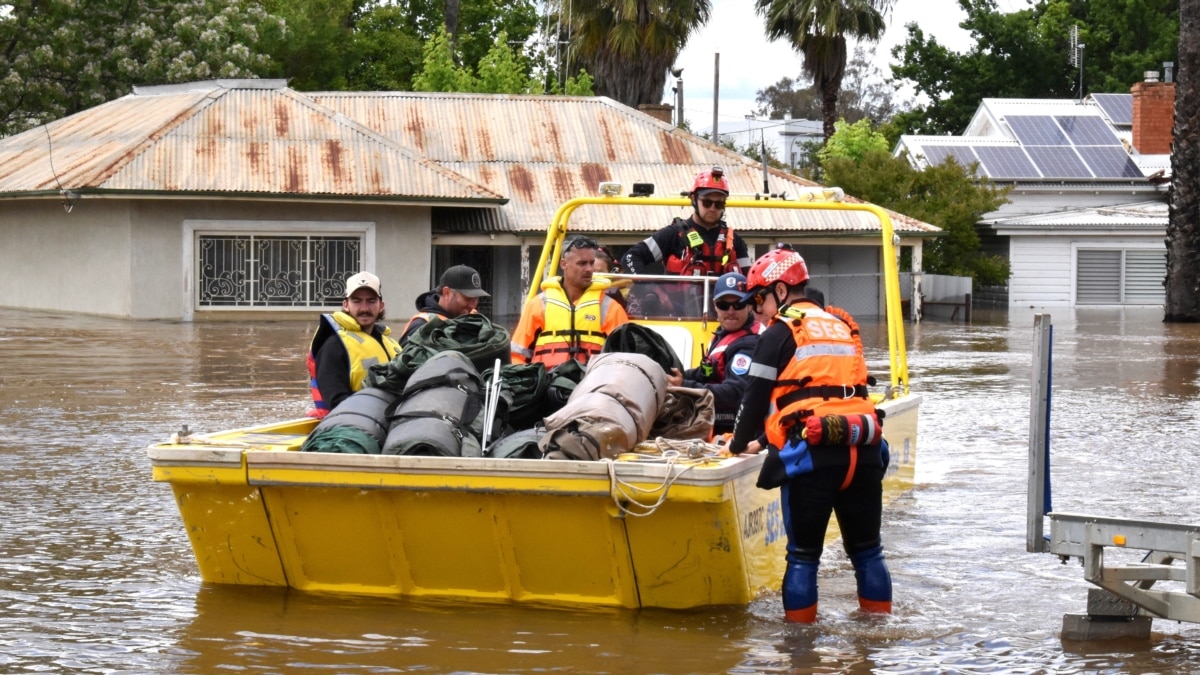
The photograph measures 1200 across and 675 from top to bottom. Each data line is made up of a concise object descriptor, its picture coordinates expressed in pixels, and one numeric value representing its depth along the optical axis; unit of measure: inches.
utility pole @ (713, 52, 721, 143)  2044.8
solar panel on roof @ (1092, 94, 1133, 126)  1793.8
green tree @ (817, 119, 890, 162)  1836.9
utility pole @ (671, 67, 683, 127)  1996.3
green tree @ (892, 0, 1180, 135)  2192.4
